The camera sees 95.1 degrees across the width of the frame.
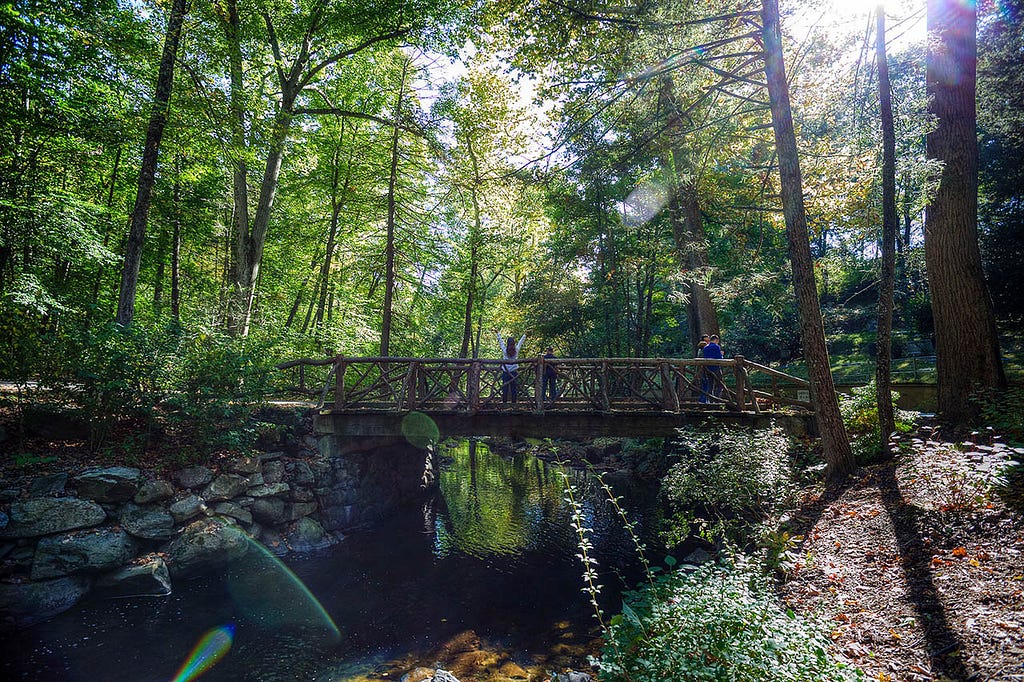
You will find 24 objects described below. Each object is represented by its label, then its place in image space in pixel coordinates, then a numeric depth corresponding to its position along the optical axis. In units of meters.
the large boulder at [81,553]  6.38
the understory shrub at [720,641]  2.98
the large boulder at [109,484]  7.14
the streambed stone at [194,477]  8.37
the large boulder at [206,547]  7.56
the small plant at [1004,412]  6.09
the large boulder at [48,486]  6.79
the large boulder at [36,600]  5.95
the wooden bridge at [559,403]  9.56
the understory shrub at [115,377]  7.99
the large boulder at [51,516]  6.38
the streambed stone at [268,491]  9.20
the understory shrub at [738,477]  7.03
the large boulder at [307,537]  9.45
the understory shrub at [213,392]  8.88
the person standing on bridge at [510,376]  10.94
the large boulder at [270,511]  9.15
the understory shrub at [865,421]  8.15
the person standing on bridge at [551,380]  10.40
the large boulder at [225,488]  8.55
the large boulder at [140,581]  6.77
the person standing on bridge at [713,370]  10.64
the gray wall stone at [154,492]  7.57
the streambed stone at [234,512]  8.56
